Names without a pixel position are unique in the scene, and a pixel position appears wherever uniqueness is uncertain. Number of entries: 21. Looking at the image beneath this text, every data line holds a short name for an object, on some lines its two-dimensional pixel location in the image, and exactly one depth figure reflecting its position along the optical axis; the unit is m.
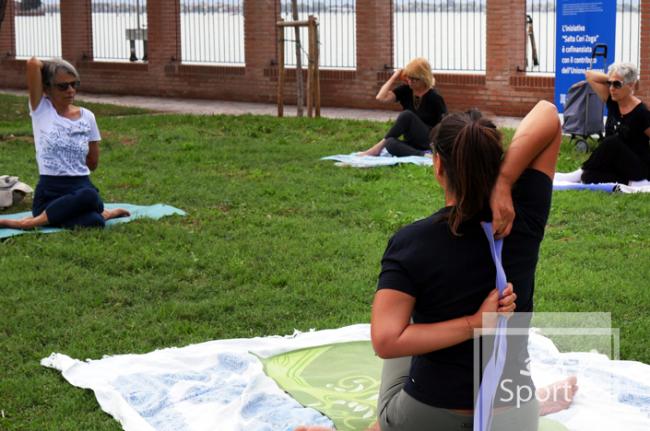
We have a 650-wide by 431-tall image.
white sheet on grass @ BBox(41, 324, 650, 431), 4.70
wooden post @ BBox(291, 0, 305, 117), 16.42
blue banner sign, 13.84
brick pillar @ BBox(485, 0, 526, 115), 17.41
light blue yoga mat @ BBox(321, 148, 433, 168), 11.71
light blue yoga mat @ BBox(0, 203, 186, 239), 8.34
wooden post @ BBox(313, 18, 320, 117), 15.75
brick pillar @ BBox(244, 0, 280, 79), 20.98
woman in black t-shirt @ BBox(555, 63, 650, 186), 10.27
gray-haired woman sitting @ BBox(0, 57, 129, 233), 8.30
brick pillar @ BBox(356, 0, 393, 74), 19.28
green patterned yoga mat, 4.71
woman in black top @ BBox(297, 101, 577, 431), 3.35
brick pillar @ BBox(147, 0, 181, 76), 22.78
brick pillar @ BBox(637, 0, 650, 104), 15.88
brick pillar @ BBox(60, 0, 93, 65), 24.52
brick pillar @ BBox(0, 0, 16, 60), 26.00
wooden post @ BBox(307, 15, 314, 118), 15.67
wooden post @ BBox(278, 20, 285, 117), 16.00
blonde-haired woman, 12.16
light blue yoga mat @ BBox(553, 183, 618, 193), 10.04
